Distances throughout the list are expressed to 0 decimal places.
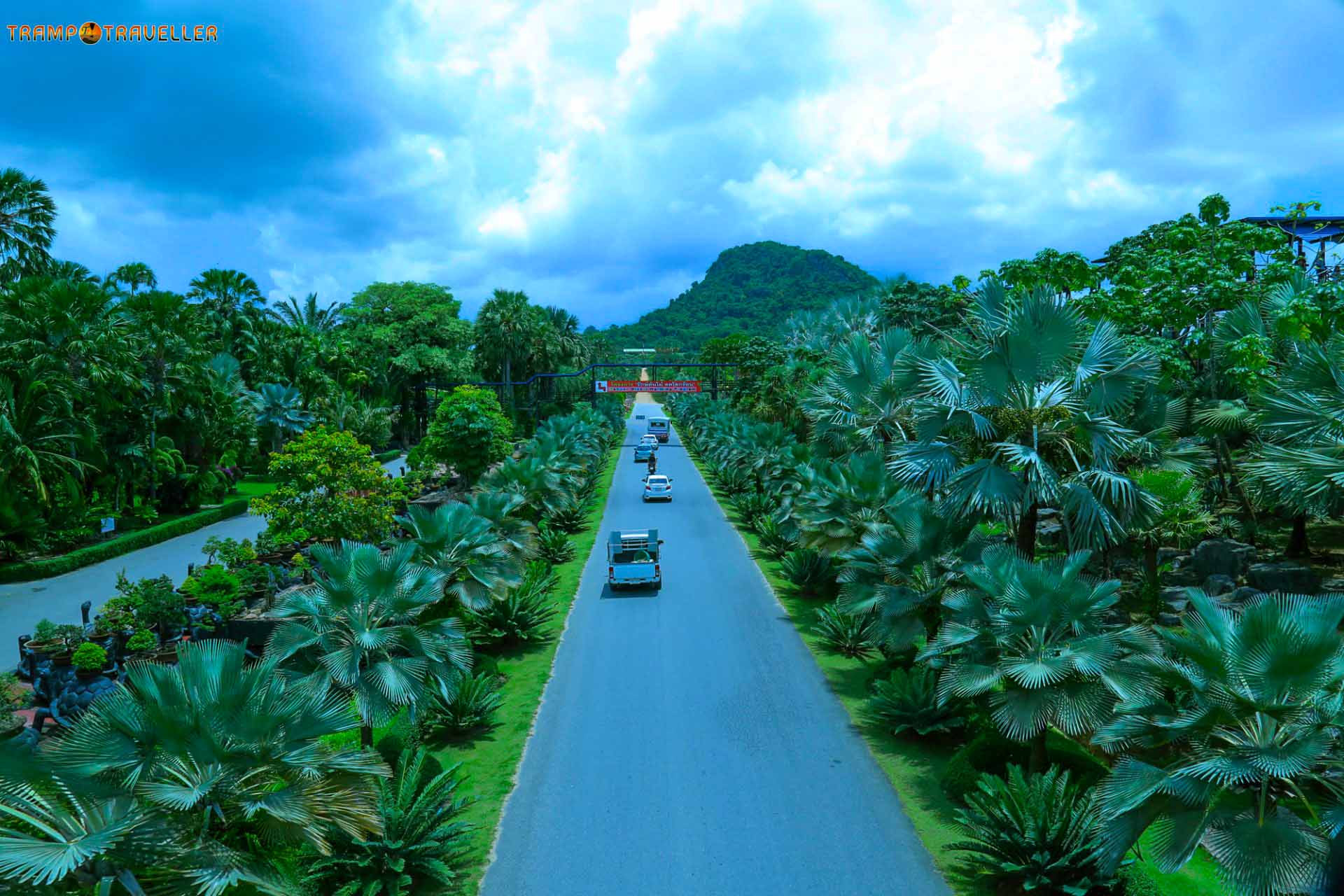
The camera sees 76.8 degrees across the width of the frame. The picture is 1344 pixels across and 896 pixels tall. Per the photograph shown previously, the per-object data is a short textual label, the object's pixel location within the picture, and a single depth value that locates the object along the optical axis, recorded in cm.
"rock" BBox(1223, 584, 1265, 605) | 1708
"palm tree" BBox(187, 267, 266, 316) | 4916
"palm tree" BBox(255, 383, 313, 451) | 4416
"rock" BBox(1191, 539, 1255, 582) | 2045
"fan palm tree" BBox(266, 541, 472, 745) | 1016
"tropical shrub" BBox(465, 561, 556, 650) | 1831
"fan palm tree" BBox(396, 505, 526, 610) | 1471
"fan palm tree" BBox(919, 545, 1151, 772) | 971
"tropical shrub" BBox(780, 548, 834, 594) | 2295
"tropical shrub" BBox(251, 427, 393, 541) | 2097
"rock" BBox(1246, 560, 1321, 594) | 1880
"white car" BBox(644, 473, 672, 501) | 4153
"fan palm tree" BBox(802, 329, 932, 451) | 1827
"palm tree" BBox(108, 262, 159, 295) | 4447
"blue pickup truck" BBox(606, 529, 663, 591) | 2341
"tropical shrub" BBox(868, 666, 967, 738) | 1377
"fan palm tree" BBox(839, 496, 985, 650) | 1349
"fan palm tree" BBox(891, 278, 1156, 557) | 1194
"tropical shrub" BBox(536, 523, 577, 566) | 2745
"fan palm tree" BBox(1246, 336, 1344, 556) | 1266
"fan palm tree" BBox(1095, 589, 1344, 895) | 680
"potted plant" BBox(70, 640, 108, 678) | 1405
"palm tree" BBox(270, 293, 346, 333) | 6128
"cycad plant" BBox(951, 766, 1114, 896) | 913
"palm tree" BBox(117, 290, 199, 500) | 3141
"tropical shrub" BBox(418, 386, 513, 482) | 3447
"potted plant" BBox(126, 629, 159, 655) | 1482
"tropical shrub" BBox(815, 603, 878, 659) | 1830
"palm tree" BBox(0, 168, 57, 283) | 3572
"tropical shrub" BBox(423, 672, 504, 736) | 1394
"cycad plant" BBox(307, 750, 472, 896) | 922
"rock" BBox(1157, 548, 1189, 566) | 2286
